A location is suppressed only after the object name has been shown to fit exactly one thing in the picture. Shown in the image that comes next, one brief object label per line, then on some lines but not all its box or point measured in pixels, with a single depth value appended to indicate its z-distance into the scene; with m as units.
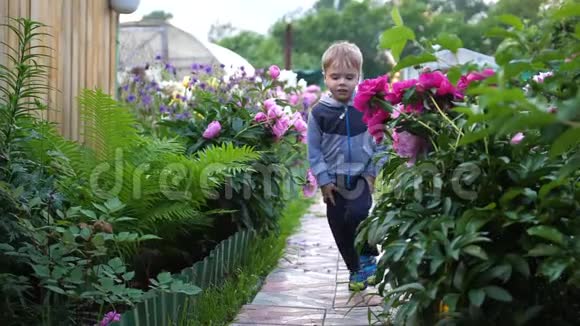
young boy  4.05
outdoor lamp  4.67
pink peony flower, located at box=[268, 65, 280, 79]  5.14
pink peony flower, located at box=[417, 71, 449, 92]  2.46
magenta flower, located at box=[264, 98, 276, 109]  4.38
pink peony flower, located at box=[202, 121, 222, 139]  4.23
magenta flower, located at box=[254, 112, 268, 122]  4.39
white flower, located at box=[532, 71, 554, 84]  2.74
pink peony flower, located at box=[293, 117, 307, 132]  4.52
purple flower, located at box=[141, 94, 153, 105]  7.31
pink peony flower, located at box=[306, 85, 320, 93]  9.32
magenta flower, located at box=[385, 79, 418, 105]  2.48
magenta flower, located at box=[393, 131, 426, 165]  2.54
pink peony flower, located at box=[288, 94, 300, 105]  6.31
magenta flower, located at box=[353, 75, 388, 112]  2.56
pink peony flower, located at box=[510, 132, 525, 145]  2.13
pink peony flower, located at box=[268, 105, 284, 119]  4.34
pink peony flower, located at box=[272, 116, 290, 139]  4.35
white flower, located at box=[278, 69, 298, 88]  7.47
